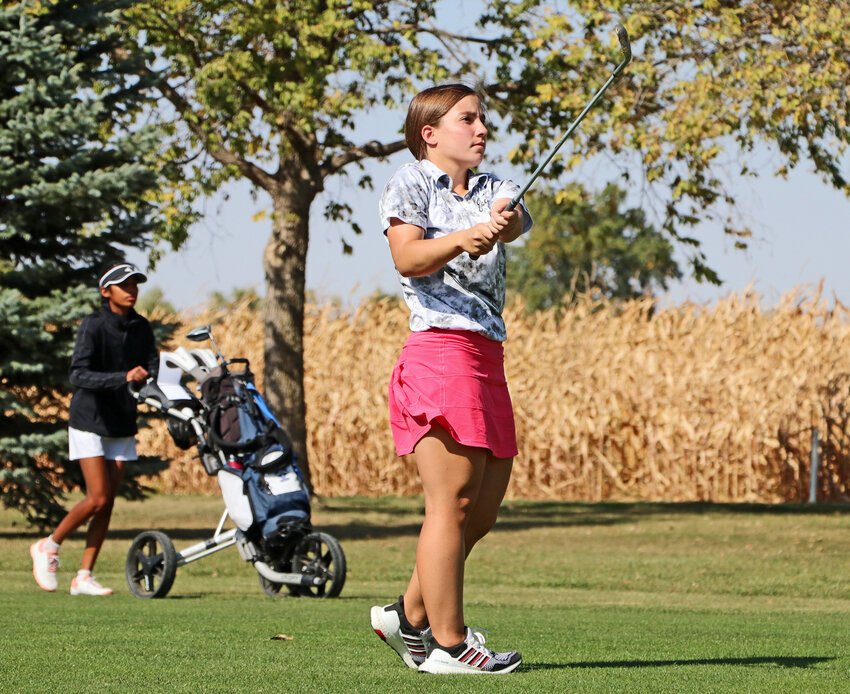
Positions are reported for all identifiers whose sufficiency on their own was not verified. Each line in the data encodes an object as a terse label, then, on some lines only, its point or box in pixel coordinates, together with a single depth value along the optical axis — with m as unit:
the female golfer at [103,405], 19.92
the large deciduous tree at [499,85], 37.16
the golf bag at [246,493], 19.72
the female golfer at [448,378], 9.89
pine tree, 30.91
